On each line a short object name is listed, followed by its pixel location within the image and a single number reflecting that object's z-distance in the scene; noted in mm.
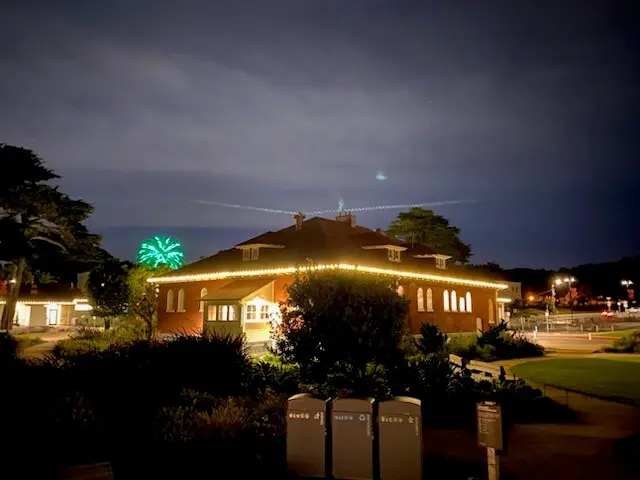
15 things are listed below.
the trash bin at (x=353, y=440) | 7391
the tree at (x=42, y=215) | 37625
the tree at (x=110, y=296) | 46812
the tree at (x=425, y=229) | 67125
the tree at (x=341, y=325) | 13664
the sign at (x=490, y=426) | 6695
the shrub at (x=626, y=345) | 27781
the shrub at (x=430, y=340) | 18938
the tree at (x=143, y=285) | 40188
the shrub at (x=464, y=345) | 25148
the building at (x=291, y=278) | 32812
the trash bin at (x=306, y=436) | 7547
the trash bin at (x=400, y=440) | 7246
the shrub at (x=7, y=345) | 20881
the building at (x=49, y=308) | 63906
